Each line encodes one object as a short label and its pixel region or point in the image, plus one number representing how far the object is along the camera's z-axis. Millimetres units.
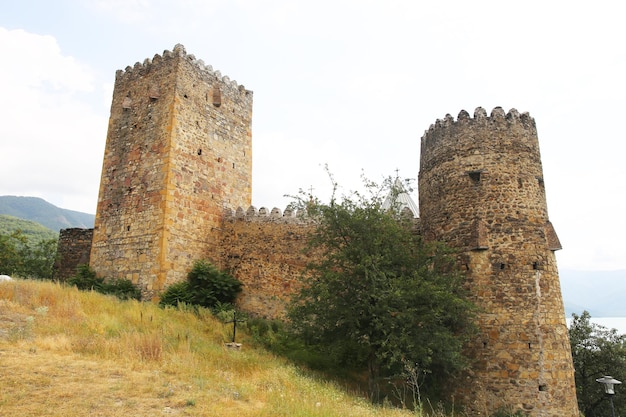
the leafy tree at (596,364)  17842
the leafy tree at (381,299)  10273
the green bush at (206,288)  14603
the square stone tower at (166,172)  15172
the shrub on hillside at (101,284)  14691
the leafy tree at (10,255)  24344
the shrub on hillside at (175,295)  14266
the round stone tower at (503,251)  10812
